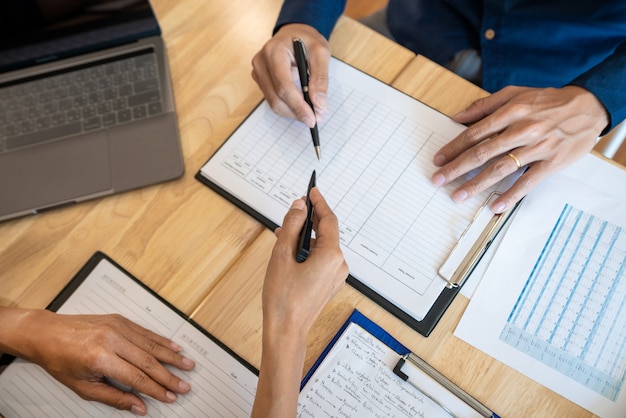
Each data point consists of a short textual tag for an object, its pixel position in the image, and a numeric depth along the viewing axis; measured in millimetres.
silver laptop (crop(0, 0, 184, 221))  833
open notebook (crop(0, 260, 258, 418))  679
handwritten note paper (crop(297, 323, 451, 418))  652
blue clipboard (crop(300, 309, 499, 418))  648
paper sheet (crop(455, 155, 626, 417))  657
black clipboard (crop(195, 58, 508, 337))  693
